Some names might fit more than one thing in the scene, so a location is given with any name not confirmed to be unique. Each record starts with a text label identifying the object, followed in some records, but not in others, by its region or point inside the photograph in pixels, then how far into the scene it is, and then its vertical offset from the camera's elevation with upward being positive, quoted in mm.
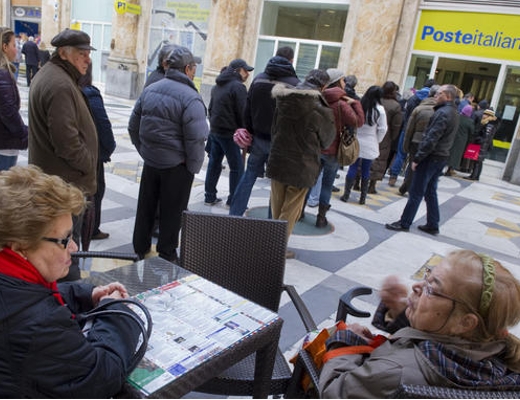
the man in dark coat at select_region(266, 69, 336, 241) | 3756 -487
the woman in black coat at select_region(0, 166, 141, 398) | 1132 -709
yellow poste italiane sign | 10297 +1811
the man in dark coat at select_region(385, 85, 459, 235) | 5047 -629
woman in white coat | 6180 -434
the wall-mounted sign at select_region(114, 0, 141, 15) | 15836 +1763
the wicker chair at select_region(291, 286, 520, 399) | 1230 -811
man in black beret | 2842 -454
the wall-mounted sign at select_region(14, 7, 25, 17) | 23161 +1489
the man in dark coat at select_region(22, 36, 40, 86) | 14797 -410
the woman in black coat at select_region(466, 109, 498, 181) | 9594 -436
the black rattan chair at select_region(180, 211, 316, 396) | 2258 -942
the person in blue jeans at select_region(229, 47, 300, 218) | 4363 -386
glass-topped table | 1336 -907
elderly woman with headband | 1345 -753
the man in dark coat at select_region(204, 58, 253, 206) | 5273 -551
